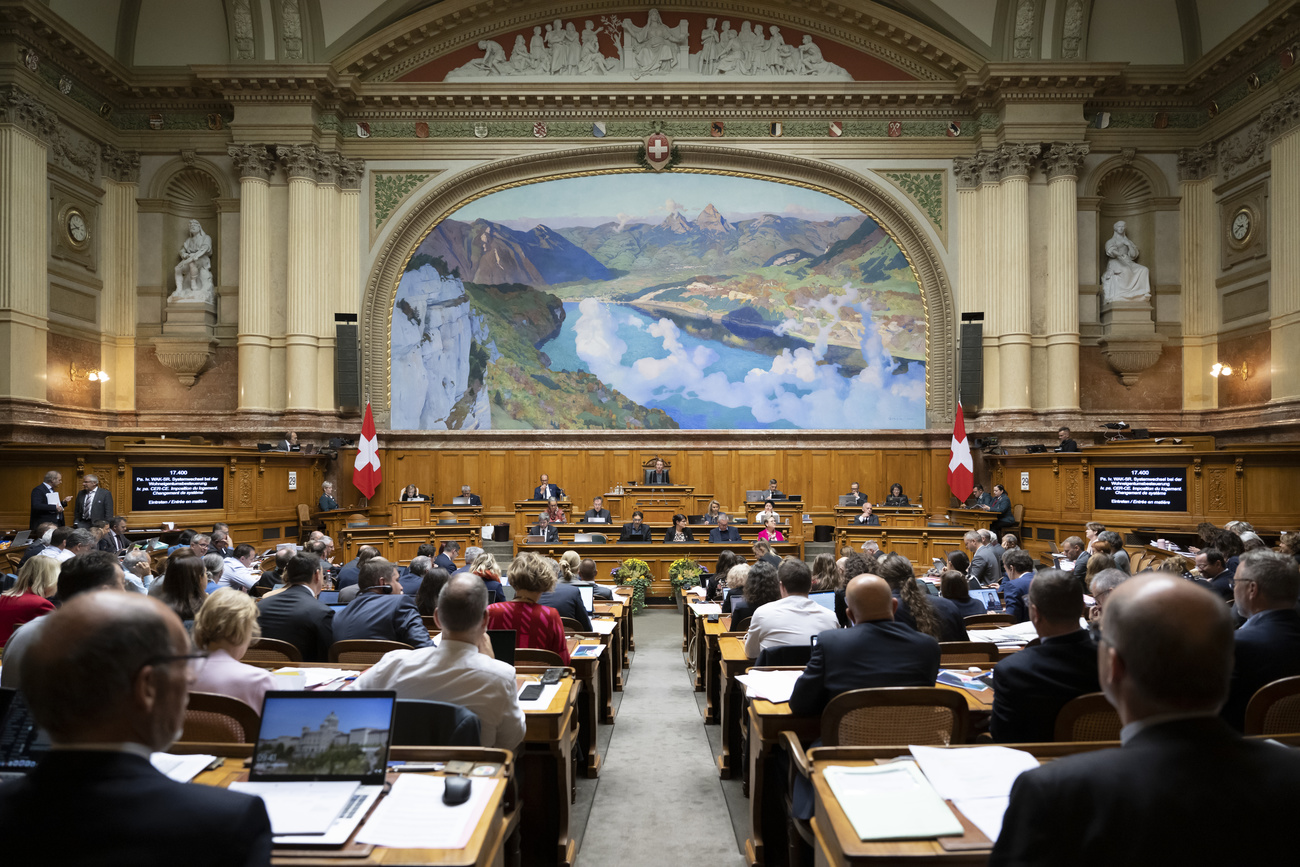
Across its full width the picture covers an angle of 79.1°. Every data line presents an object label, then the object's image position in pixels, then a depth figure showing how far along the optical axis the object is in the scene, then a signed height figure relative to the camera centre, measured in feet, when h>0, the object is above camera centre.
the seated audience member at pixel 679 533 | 39.01 -4.18
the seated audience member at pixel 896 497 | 48.34 -2.94
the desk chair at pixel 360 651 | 13.64 -3.51
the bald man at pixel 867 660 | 10.48 -2.83
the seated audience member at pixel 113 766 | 4.17 -1.73
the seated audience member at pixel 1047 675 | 8.91 -2.59
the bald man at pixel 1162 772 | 4.35 -1.84
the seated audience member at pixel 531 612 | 14.75 -3.09
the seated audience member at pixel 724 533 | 39.01 -4.16
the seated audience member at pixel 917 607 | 14.06 -2.92
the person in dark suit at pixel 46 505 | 31.86 -2.21
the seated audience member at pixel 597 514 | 43.11 -3.55
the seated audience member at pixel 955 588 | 17.19 -3.05
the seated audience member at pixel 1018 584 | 19.71 -3.59
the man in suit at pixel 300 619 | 15.33 -3.31
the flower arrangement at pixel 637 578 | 35.40 -5.85
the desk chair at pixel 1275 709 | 9.43 -3.13
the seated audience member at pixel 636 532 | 38.86 -4.11
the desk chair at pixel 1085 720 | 8.75 -3.03
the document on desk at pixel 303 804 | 6.56 -3.11
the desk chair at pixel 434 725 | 8.98 -3.16
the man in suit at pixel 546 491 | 50.49 -2.71
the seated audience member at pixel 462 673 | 9.83 -2.82
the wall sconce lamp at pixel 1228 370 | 48.42 +4.95
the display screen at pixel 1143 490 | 36.11 -1.96
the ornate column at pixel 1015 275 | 50.67 +11.29
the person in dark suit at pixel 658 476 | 49.73 -1.66
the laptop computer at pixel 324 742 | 7.32 -2.74
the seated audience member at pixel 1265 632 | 10.12 -2.40
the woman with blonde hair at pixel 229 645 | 9.43 -2.46
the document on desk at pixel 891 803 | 6.59 -3.17
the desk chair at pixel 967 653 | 13.91 -3.62
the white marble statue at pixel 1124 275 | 51.65 +11.50
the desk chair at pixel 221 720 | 8.96 -3.08
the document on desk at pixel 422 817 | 6.52 -3.21
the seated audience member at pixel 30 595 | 13.97 -2.67
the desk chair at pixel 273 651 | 13.92 -3.60
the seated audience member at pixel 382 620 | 14.70 -3.21
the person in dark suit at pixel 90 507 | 32.58 -2.37
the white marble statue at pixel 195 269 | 52.65 +12.17
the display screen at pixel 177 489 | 38.04 -1.96
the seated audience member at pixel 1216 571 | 17.69 -2.95
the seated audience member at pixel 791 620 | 14.08 -3.09
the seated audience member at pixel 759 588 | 17.22 -3.04
